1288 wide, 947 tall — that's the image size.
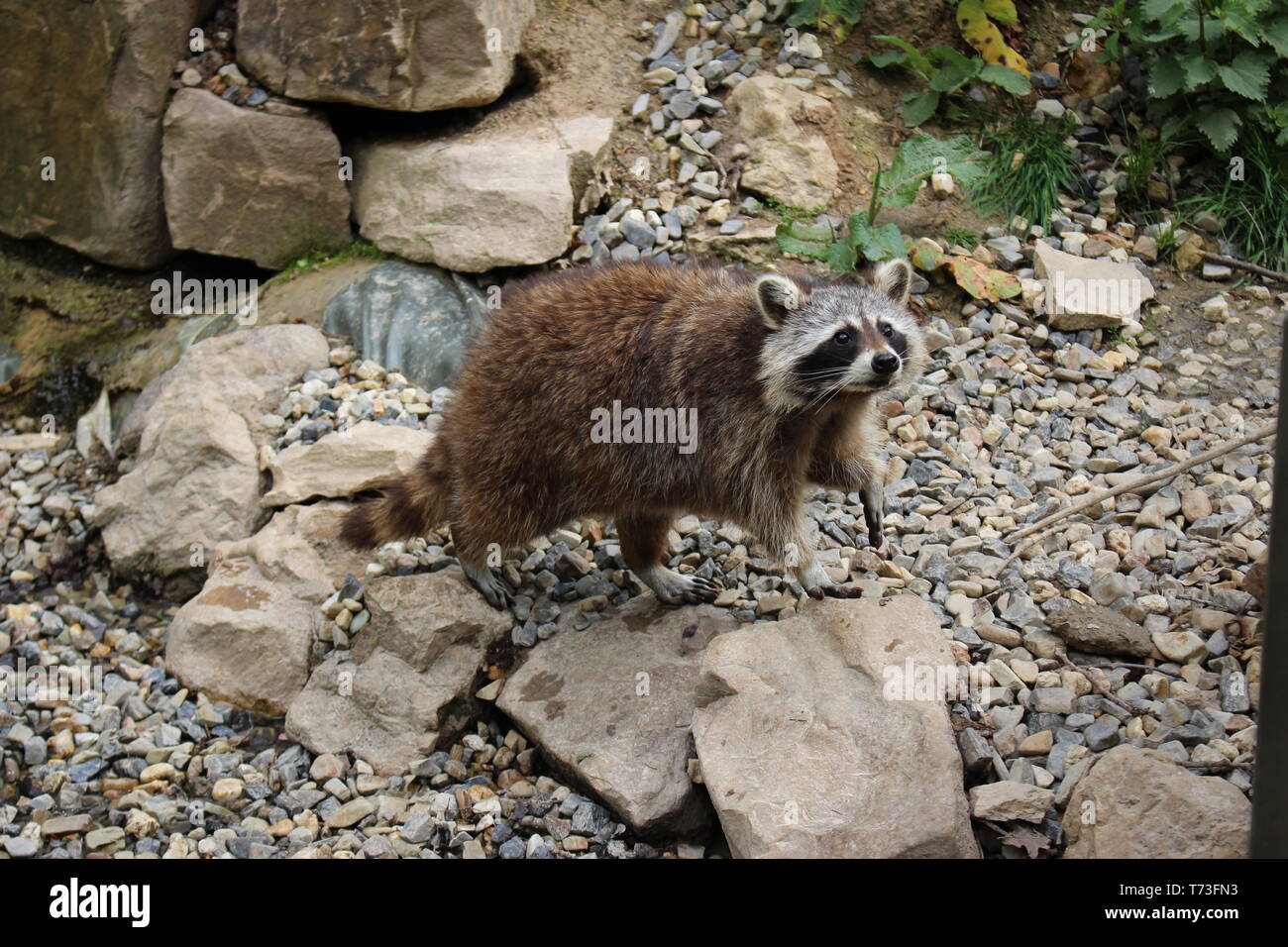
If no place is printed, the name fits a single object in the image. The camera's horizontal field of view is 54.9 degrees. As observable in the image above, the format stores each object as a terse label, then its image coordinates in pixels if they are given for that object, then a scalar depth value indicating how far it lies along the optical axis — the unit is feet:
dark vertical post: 9.37
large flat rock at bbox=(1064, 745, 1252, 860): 11.72
